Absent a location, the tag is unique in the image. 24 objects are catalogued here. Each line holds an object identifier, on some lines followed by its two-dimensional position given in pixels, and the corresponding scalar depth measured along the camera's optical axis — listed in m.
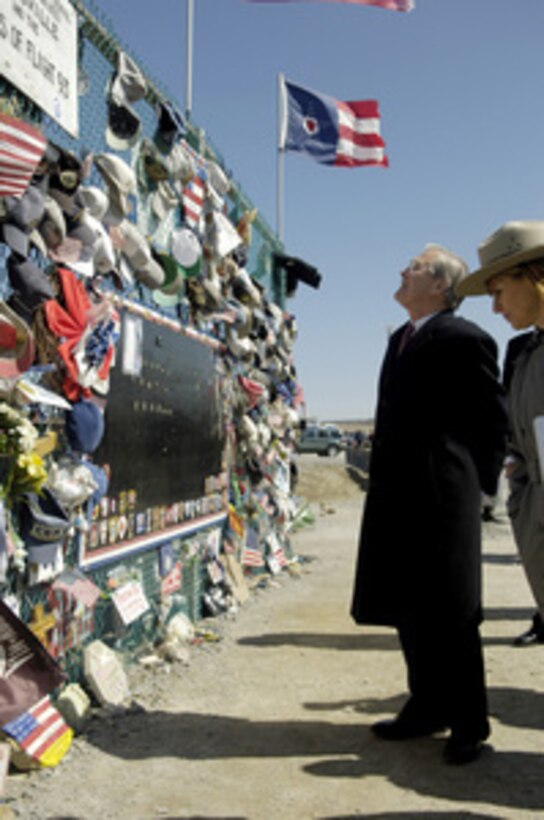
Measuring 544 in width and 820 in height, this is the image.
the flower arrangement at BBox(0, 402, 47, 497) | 2.95
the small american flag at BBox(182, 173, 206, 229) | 5.47
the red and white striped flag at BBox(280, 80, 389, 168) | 12.00
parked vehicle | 38.09
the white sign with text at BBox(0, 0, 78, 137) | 3.17
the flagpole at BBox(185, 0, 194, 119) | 6.05
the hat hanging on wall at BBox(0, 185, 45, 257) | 3.04
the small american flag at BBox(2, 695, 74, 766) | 3.09
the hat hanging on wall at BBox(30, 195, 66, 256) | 3.36
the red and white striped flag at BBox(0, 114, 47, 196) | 2.92
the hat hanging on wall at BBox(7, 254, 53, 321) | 3.14
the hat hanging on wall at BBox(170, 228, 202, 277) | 5.24
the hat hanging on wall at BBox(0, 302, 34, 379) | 2.95
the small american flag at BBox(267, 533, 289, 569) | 8.06
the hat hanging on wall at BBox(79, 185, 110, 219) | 3.74
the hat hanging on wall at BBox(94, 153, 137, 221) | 4.02
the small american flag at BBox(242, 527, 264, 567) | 7.11
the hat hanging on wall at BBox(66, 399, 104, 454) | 3.68
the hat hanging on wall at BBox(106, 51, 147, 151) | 4.30
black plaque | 4.32
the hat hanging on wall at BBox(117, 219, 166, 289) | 4.28
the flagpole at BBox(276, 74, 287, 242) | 10.92
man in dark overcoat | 3.32
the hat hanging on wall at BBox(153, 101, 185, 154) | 5.03
